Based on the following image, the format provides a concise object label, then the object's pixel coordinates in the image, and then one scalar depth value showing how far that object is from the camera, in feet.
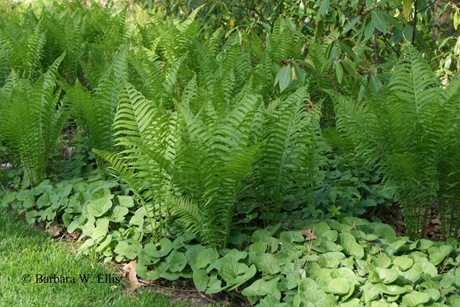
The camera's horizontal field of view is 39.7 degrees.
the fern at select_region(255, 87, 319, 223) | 10.19
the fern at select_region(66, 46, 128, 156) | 11.69
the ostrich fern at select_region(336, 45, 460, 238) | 9.80
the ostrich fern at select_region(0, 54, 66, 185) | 11.56
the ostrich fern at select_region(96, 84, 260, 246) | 9.59
